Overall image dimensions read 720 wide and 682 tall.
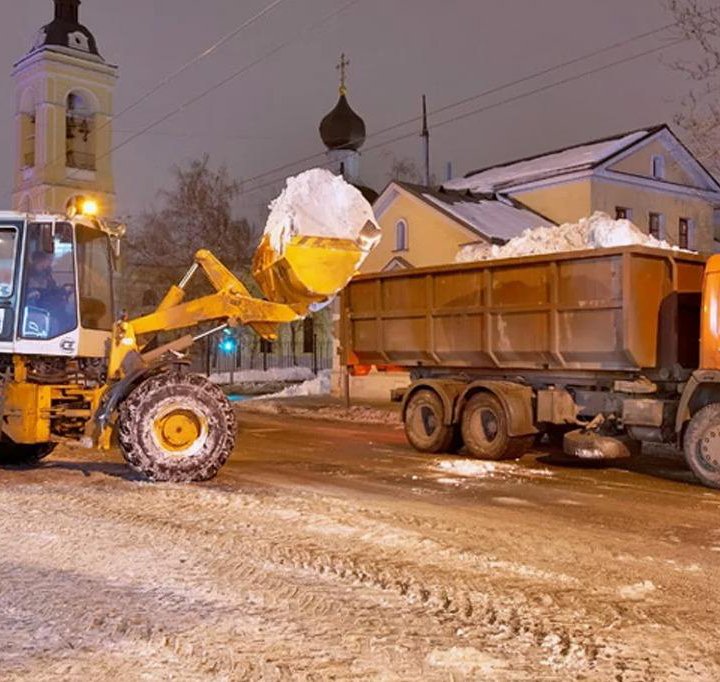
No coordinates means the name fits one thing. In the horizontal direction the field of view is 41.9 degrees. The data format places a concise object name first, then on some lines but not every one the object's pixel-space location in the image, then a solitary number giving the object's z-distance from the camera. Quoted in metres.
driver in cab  11.09
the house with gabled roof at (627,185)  30.67
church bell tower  39.94
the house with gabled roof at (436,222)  28.41
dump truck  11.81
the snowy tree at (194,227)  43.78
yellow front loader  10.61
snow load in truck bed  16.56
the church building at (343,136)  51.06
